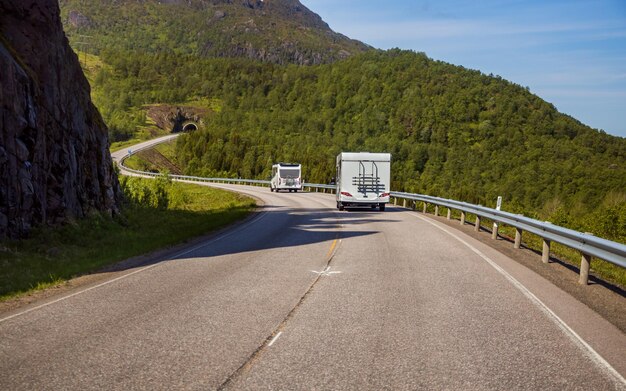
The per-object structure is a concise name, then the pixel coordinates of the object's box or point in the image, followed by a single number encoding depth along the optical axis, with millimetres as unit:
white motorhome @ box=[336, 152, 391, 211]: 29016
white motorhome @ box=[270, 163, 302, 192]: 58969
